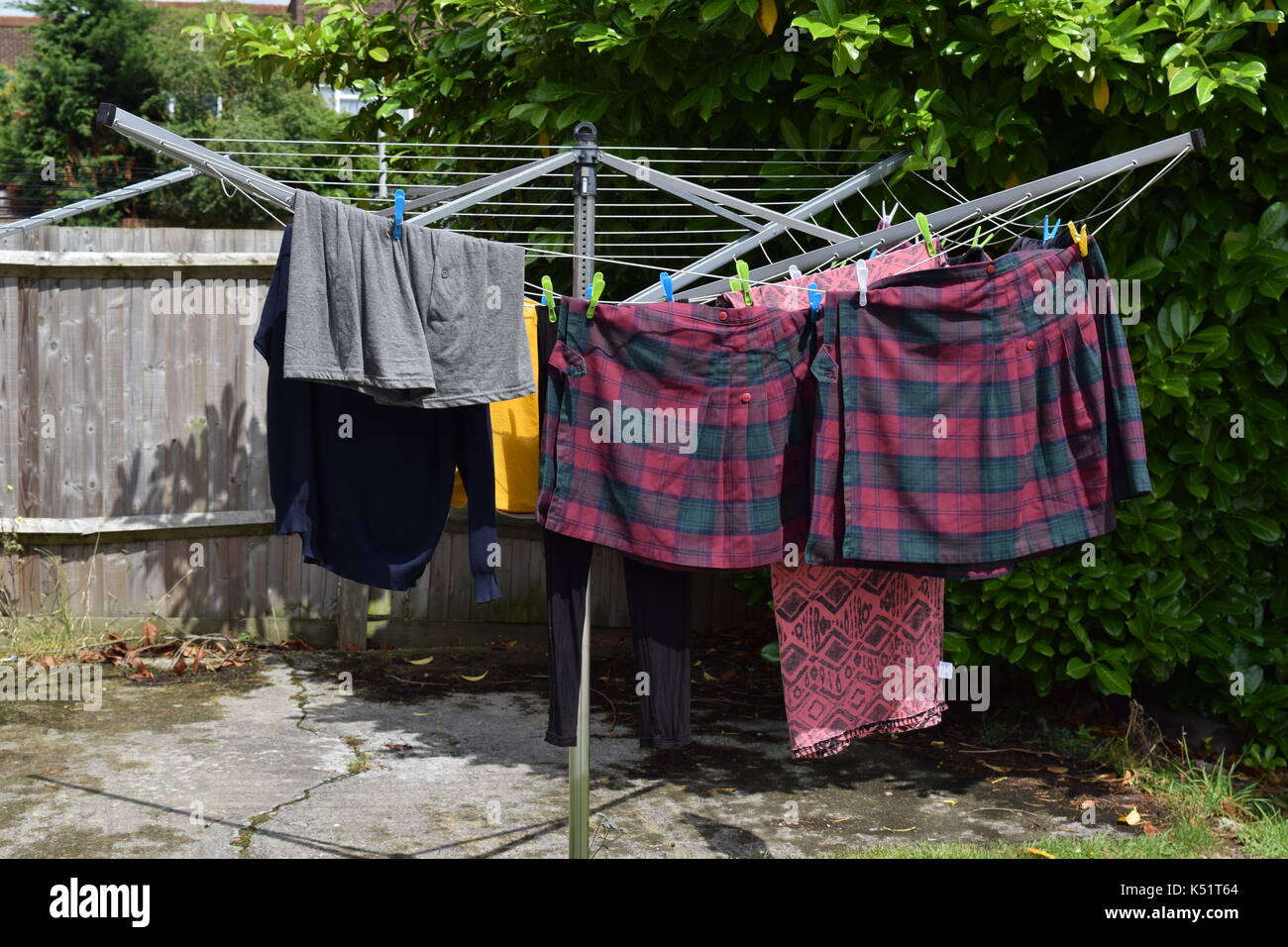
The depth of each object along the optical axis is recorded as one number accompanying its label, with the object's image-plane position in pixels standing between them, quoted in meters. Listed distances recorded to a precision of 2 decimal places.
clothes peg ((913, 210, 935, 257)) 3.87
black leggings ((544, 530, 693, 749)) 3.69
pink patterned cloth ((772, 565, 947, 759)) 3.91
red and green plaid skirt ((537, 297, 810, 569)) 3.56
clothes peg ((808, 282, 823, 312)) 3.60
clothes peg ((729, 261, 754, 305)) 3.77
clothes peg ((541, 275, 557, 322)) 3.61
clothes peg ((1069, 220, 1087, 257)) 3.75
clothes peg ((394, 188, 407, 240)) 3.43
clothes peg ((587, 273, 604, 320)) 3.52
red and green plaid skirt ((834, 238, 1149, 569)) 3.61
